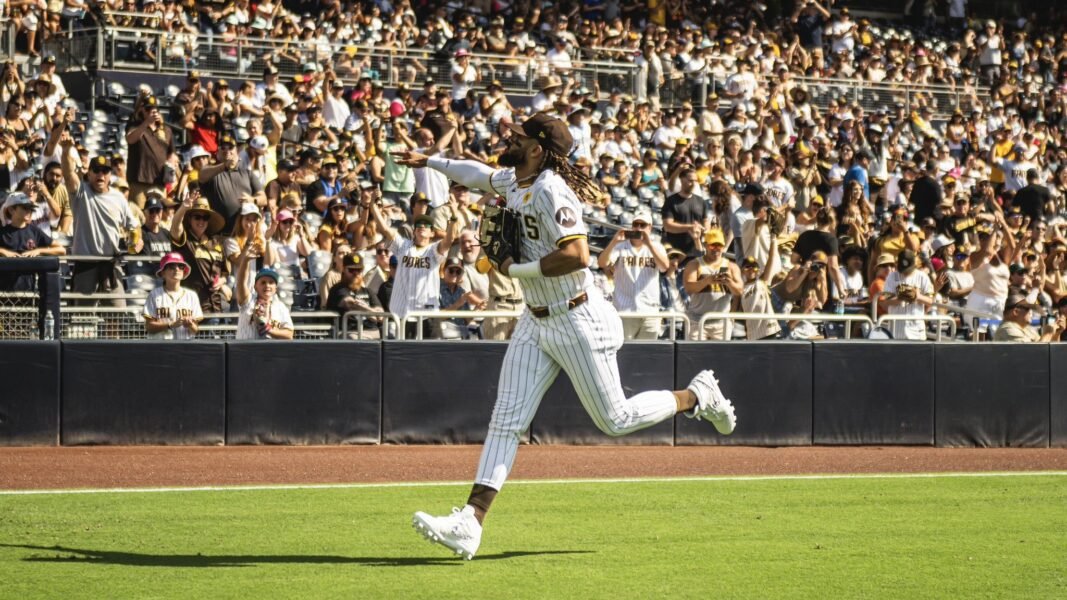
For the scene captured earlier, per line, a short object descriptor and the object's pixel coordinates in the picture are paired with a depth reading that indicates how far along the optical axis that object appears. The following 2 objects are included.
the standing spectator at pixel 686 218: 16.11
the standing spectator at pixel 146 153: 15.32
